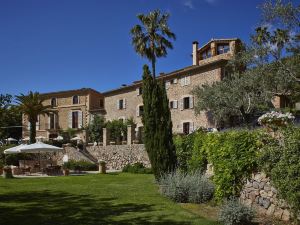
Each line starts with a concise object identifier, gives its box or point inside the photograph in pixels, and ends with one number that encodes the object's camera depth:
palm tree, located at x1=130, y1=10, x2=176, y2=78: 32.84
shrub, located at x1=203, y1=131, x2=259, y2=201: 9.84
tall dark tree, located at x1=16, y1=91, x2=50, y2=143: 39.28
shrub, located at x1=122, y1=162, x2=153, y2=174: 24.88
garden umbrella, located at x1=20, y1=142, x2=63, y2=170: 23.89
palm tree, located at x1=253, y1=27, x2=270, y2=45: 21.77
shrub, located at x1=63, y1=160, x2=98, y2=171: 28.83
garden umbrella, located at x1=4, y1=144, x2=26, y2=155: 24.66
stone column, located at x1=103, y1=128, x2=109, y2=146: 35.03
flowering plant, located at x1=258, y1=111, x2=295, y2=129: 9.28
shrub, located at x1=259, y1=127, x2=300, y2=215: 7.98
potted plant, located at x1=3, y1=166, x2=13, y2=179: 21.11
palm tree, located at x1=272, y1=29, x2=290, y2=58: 21.12
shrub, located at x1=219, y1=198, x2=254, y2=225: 8.47
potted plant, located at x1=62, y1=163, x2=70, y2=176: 23.21
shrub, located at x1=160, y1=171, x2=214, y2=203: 11.39
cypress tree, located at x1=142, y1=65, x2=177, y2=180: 14.48
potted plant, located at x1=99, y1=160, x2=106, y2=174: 24.86
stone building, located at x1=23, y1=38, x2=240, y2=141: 34.47
